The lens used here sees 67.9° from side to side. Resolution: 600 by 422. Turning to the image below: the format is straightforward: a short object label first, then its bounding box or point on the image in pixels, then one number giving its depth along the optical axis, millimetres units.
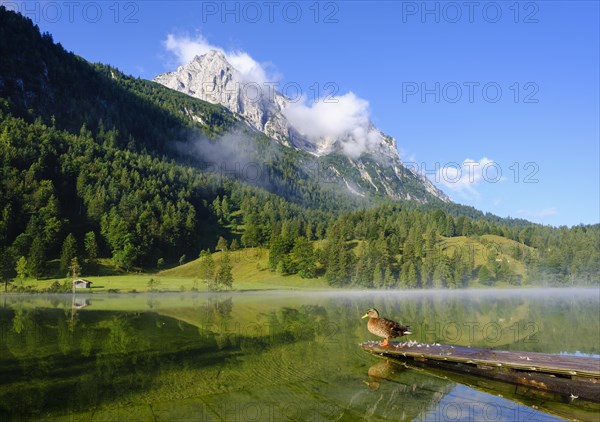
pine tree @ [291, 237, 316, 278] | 131750
